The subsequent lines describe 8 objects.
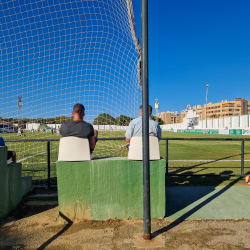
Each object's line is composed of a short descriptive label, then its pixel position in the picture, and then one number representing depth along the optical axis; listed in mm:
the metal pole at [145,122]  2215
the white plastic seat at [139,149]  2768
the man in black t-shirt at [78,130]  2883
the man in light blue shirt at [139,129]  3262
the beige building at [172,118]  176225
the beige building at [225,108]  119250
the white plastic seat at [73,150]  2723
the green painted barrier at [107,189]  2727
